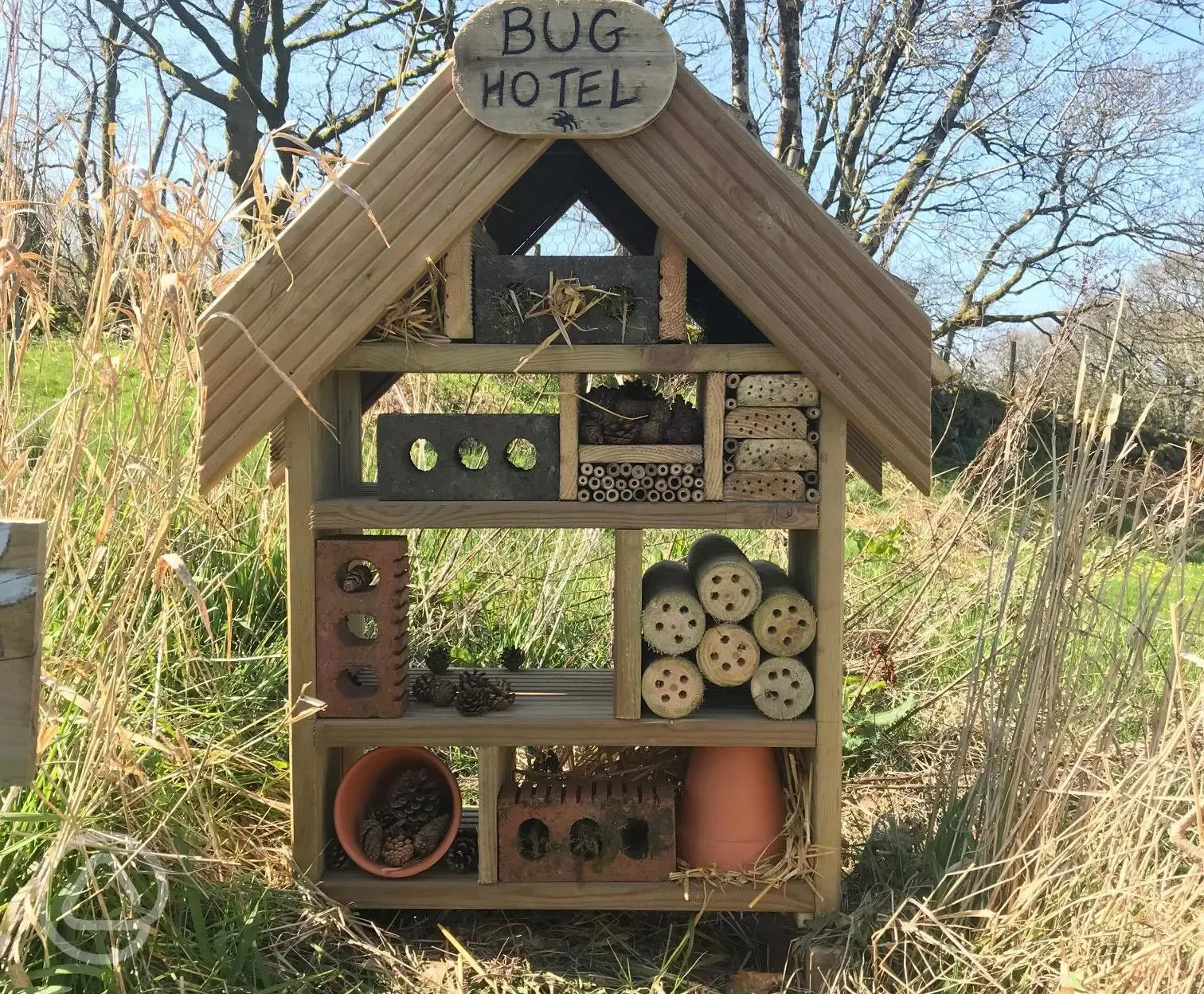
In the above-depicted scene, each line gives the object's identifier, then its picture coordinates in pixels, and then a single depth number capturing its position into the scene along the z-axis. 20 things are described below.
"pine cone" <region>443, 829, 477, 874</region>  2.50
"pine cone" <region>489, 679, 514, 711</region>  2.45
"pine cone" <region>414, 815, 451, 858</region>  2.46
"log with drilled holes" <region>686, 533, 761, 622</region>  2.36
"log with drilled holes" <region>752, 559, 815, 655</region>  2.35
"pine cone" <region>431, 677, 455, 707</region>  2.52
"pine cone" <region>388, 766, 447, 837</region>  2.53
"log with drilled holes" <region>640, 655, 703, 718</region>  2.37
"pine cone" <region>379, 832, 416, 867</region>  2.43
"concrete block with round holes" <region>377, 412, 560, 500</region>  2.33
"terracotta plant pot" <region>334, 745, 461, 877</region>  2.43
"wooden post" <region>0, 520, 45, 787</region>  1.18
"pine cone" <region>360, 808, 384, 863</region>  2.45
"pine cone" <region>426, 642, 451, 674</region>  2.75
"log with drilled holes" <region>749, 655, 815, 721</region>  2.36
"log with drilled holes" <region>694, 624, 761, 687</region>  2.37
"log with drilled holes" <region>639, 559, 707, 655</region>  2.37
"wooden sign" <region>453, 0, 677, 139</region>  2.14
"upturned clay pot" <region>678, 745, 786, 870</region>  2.48
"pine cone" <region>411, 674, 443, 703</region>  2.54
